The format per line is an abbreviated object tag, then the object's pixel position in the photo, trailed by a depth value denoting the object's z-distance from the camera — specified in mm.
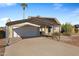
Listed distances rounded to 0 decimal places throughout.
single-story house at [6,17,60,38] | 9023
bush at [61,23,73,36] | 12792
